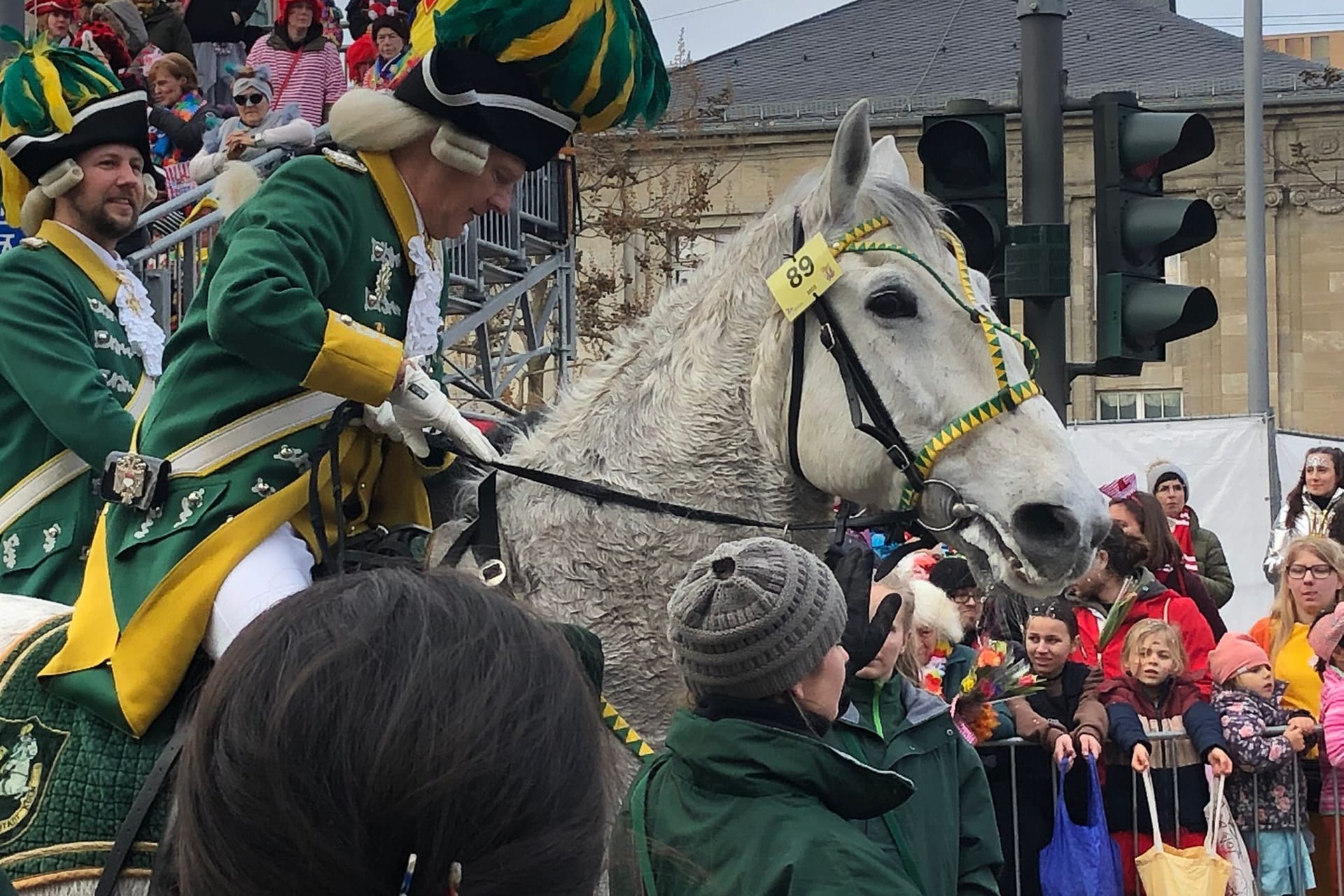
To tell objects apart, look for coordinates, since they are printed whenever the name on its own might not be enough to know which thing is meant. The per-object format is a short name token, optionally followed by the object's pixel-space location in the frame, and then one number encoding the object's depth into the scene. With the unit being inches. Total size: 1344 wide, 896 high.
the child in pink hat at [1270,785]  269.7
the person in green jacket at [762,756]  112.5
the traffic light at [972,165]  281.3
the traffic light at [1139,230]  279.7
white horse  145.3
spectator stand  453.1
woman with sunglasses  376.8
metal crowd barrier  266.7
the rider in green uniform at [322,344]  132.2
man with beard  157.6
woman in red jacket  289.7
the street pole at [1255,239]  751.7
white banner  497.7
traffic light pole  288.2
